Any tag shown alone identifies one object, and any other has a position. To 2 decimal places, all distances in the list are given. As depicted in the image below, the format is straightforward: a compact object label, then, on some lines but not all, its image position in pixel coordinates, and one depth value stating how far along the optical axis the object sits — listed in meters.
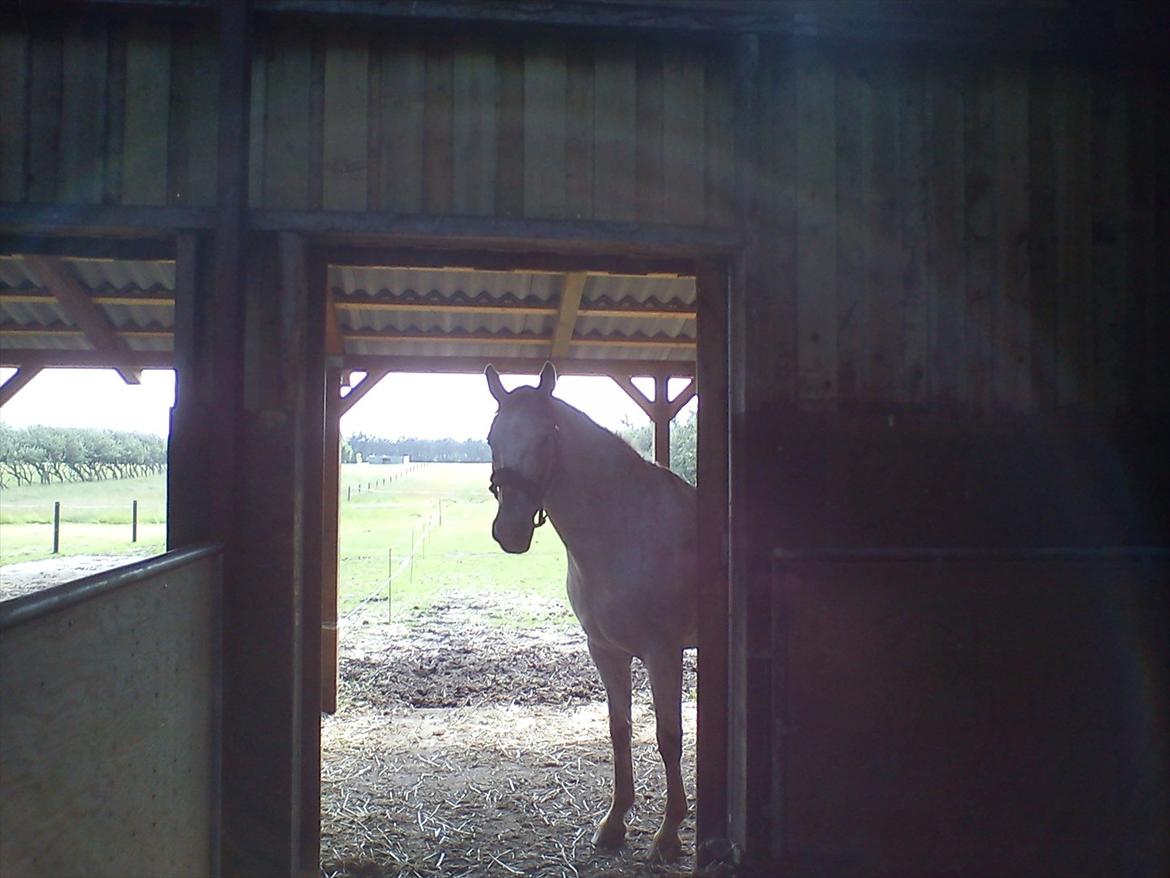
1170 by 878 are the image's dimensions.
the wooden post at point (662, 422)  6.30
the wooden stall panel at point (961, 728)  2.62
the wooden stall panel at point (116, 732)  1.23
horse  3.38
